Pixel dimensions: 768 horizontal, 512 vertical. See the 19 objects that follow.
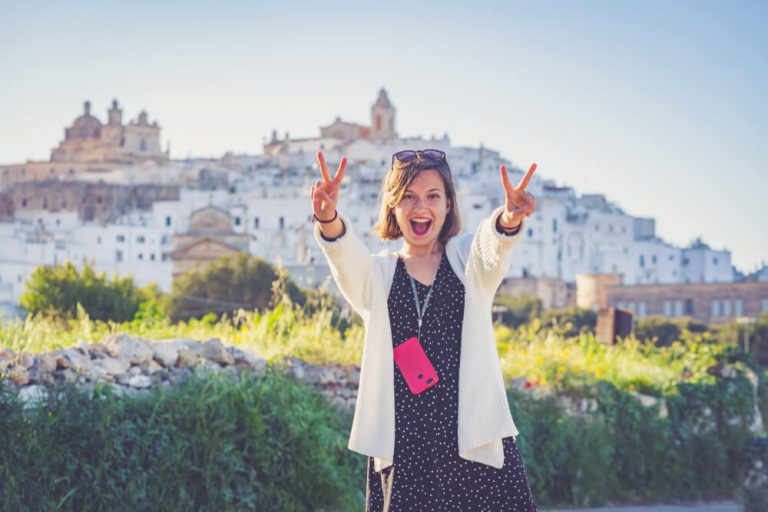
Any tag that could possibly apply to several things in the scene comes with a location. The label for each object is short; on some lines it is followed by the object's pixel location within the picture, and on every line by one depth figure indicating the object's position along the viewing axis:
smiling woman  3.56
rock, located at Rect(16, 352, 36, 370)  6.25
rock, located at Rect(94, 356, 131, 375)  6.78
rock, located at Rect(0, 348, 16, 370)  6.17
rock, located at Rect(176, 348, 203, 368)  7.30
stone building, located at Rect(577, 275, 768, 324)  65.75
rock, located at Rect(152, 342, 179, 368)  7.12
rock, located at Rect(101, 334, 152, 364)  6.93
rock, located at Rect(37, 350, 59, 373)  6.41
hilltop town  69.88
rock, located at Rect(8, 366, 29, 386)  6.14
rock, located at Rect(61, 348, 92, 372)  6.54
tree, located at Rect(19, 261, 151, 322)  16.69
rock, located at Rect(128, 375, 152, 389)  6.88
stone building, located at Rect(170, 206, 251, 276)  73.38
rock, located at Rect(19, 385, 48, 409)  6.09
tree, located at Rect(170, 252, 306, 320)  37.22
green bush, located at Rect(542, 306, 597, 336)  48.15
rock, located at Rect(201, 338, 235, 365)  7.48
